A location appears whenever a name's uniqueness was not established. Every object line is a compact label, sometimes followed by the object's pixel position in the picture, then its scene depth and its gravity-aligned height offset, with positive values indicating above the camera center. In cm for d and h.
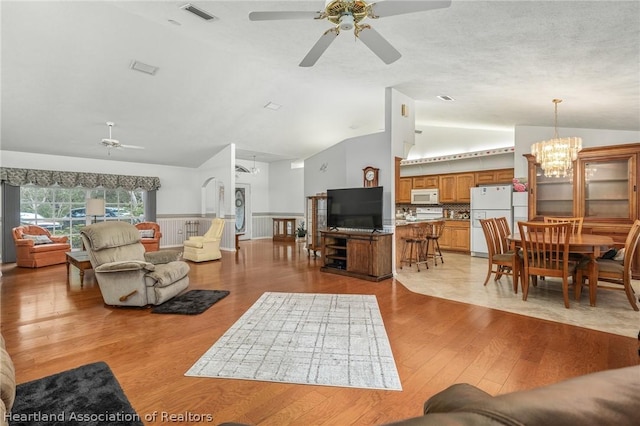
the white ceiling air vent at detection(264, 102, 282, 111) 640 +222
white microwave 824 +38
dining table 342 -44
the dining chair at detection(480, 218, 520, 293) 411 -66
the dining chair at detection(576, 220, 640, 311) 348 -73
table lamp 666 +9
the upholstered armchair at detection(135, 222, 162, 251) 743 -59
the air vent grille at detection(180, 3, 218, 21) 308 +206
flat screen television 520 +4
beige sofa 110 -67
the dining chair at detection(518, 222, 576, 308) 346 -54
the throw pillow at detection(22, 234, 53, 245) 612 -56
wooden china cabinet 490 +31
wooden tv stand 494 -75
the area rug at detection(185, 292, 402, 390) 216 -116
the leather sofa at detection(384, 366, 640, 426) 36 -24
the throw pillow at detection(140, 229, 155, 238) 757 -55
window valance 657 +77
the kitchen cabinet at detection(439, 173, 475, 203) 768 +59
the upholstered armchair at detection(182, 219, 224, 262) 657 -78
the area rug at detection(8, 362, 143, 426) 172 -117
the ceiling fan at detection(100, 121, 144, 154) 559 +126
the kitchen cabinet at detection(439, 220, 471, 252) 755 -67
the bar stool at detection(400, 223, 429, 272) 606 -78
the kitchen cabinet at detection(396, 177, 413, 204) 884 +61
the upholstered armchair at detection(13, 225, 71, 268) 593 -72
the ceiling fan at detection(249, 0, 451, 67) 207 +141
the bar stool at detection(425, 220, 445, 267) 616 -48
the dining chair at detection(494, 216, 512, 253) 483 -35
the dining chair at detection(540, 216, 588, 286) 381 -29
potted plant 965 -69
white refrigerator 674 +6
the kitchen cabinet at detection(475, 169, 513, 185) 714 +79
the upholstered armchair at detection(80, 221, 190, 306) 358 -74
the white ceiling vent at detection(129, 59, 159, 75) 448 +215
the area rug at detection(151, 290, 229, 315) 349 -113
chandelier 435 +82
